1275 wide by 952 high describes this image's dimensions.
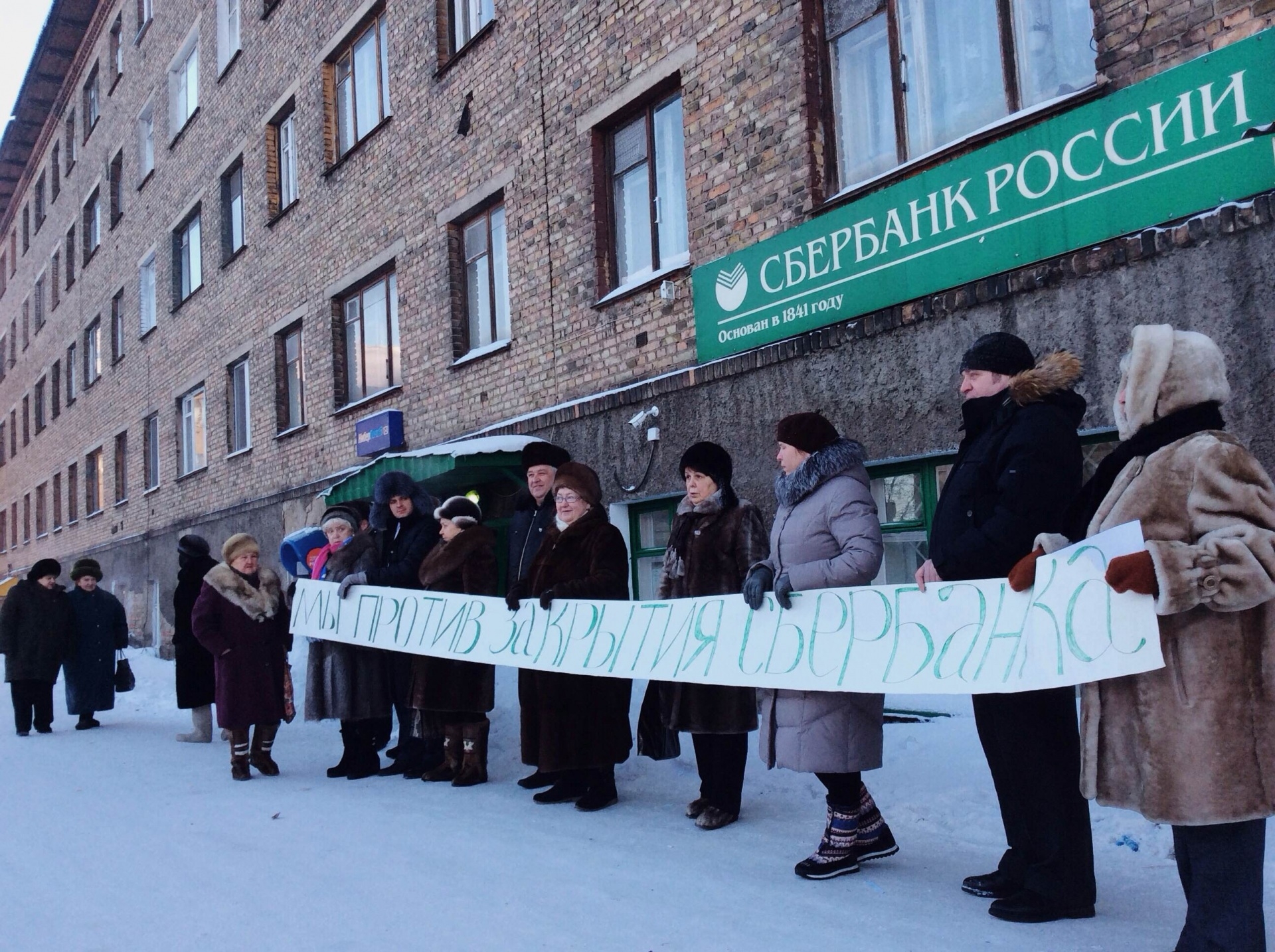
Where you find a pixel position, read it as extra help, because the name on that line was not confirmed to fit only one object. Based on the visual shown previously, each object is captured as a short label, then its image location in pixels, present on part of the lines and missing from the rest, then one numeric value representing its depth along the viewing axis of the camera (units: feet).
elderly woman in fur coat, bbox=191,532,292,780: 23.17
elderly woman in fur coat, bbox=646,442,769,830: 16.43
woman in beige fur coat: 9.17
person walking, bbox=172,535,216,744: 28.43
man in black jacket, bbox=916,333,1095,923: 11.53
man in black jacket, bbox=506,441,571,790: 20.56
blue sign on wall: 39.91
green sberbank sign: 15.97
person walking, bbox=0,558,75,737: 32.68
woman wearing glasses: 18.20
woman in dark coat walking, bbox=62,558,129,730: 34.19
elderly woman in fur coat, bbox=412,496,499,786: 20.81
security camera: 27.40
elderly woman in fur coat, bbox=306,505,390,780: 22.50
